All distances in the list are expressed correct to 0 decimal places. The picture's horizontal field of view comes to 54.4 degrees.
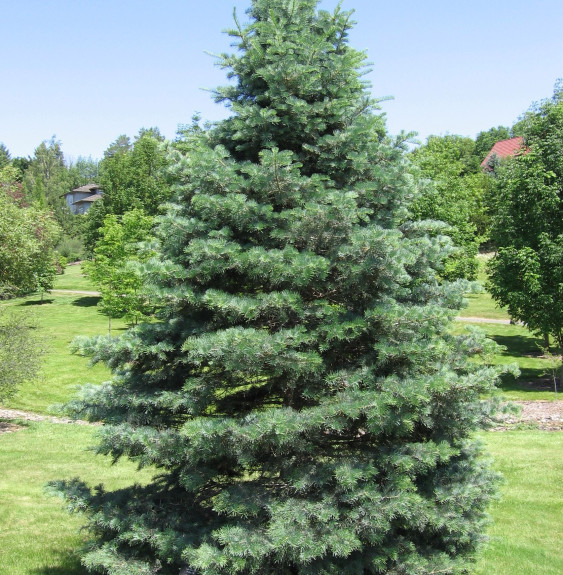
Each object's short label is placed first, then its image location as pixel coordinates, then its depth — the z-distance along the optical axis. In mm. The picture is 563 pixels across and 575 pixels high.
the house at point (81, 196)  84881
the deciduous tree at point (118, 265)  26453
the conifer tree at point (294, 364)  5012
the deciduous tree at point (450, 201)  21281
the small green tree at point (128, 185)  41803
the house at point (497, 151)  56872
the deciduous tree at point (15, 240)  18438
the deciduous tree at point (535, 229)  18562
